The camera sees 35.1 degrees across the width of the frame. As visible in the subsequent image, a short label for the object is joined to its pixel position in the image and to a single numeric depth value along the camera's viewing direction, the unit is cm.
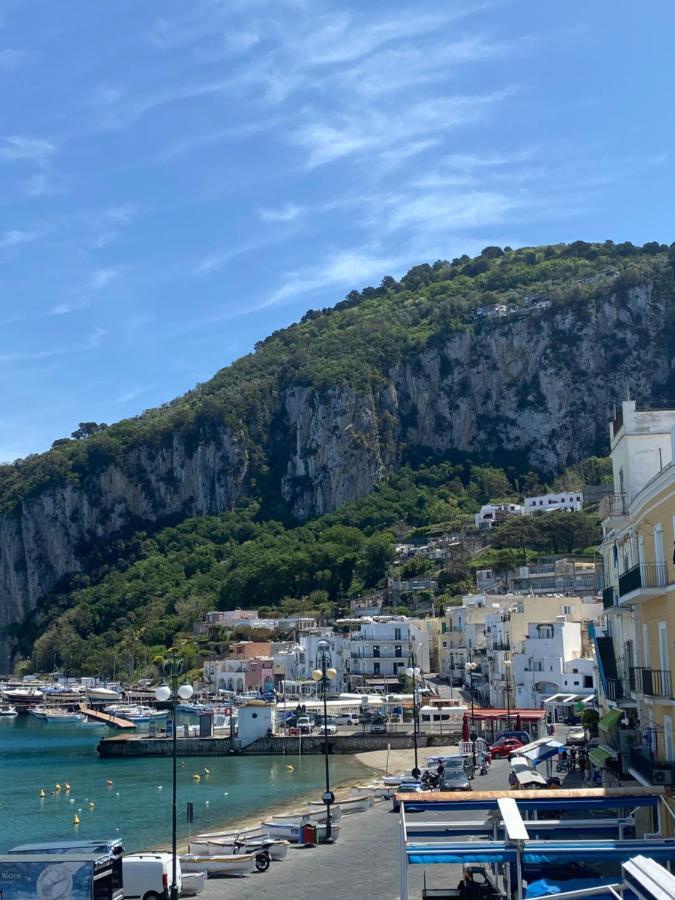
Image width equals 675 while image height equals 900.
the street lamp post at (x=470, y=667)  8470
